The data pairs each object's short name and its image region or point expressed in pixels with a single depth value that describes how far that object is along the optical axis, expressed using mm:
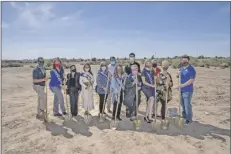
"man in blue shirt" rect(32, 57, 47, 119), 7875
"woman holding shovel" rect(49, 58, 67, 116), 8055
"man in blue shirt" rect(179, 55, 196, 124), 7332
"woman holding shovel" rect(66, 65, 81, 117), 8109
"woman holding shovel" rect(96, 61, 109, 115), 7910
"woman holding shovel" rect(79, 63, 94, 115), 7994
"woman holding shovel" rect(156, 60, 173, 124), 7426
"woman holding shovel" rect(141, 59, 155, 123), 7434
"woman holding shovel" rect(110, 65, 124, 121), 7668
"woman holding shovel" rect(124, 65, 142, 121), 7516
